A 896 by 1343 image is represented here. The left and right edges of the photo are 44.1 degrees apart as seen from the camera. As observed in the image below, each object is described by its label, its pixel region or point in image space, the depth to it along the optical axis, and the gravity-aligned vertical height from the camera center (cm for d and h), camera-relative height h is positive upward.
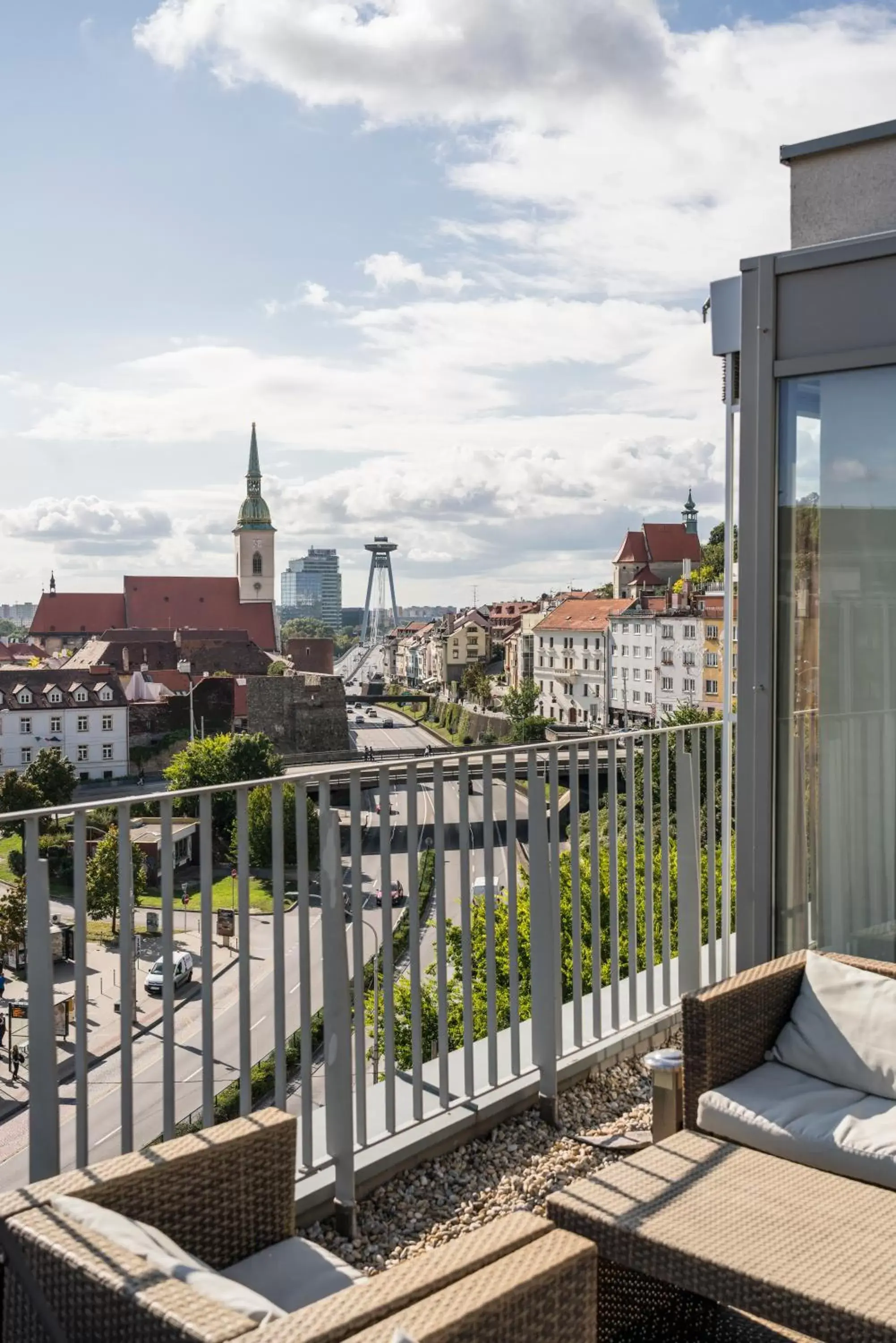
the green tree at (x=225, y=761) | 4938 -481
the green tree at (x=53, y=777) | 5069 -554
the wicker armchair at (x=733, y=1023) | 222 -76
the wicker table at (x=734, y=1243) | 155 -90
